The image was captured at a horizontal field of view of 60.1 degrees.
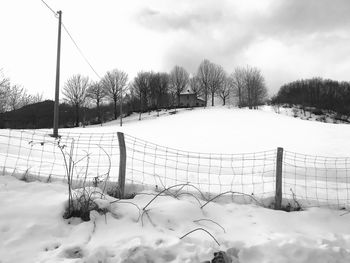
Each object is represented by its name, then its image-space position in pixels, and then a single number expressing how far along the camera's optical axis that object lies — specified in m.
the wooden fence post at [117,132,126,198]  5.58
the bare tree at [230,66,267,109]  74.31
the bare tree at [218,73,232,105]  81.69
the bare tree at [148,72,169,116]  79.75
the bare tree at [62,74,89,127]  73.19
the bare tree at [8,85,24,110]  41.09
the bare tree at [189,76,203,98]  85.51
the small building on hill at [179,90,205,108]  90.89
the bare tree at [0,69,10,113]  34.59
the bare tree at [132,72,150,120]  78.03
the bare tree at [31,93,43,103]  59.81
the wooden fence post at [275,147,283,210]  5.81
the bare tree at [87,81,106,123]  75.06
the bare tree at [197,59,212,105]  82.25
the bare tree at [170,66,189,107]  84.76
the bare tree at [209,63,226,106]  81.25
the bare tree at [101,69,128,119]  75.56
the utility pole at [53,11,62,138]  18.19
